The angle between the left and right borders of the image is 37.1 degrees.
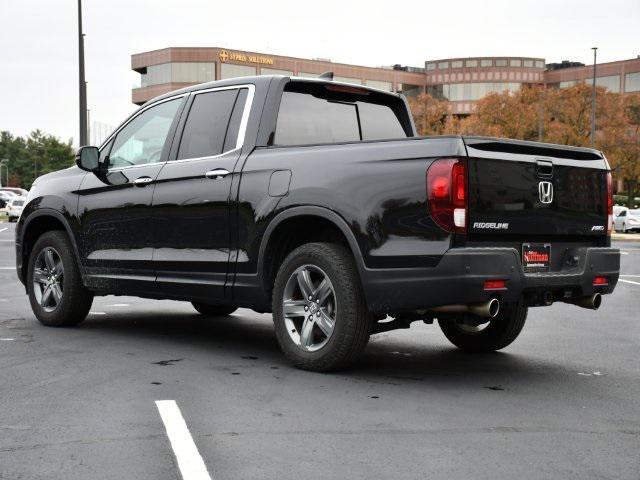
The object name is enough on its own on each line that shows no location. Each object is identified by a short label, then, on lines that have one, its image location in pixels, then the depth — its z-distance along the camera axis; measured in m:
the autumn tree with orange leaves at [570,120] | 56.34
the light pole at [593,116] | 51.26
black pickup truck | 5.67
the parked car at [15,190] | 76.12
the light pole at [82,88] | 26.23
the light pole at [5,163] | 149.25
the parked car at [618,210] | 49.62
